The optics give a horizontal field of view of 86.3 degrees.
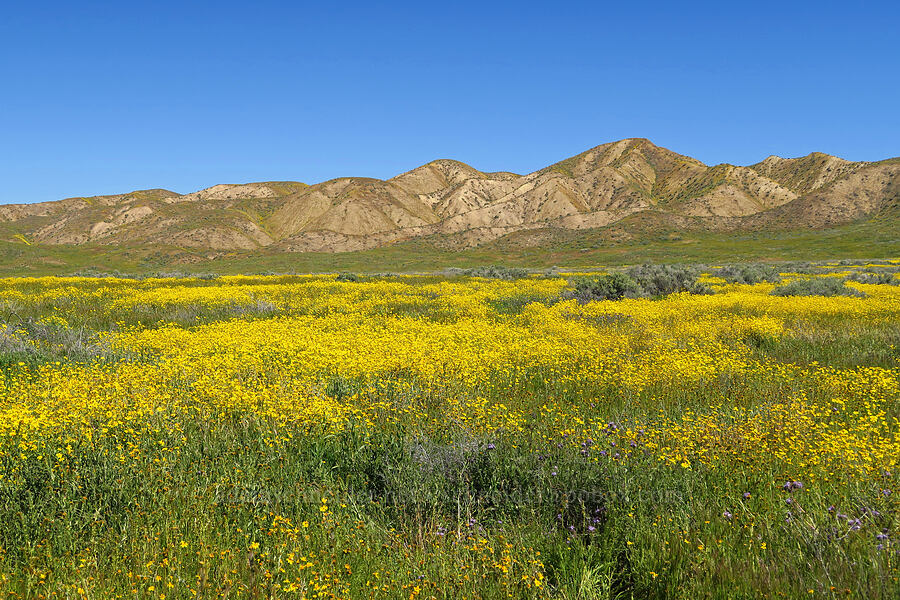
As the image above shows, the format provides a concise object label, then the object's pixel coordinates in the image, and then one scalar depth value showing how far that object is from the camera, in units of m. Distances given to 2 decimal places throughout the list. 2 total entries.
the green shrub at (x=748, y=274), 27.34
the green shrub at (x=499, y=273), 36.19
